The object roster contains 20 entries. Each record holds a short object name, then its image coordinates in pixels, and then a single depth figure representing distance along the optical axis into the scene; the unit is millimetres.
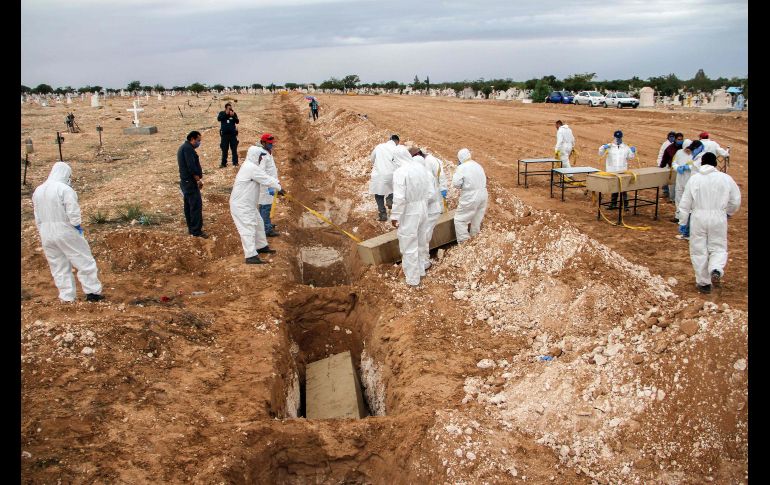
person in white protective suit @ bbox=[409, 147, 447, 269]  8992
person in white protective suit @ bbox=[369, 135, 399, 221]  11633
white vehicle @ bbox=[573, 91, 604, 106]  37250
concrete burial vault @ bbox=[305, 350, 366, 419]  7234
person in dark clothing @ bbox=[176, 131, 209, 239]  9797
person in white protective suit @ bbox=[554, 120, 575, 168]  13812
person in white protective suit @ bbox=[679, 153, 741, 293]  7121
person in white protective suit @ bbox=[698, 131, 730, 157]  10403
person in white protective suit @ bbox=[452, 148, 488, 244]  9258
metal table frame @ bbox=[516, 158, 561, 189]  13695
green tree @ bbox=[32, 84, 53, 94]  82194
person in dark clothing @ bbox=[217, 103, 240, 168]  14961
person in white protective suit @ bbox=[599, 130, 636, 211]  11141
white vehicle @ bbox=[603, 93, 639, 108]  34969
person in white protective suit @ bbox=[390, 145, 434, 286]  8328
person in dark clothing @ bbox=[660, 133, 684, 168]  11148
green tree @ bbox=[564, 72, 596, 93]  49719
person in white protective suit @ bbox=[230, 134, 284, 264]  9383
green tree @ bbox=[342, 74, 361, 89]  97675
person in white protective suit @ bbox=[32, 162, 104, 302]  7230
